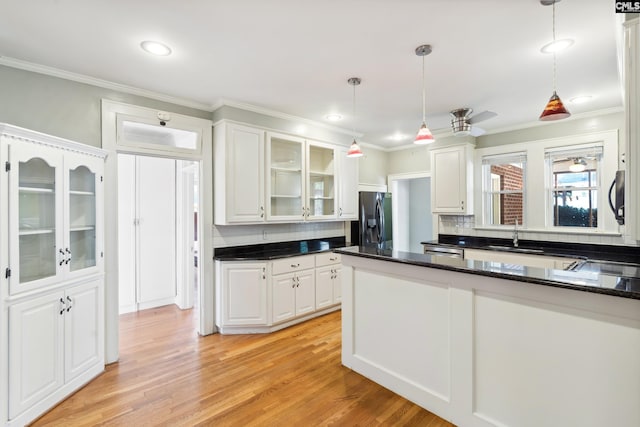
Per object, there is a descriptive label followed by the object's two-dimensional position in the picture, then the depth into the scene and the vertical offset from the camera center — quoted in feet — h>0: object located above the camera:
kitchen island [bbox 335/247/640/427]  4.83 -2.52
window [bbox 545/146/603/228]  12.67 +1.15
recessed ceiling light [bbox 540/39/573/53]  7.12 +4.04
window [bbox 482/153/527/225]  14.67 +1.18
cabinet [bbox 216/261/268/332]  11.50 -3.11
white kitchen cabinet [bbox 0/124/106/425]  6.49 -1.42
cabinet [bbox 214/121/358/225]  11.37 +1.52
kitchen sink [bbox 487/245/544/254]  12.39 -1.60
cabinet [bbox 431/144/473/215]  14.64 +1.62
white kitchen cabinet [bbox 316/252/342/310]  13.44 -3.09
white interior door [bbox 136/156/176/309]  14.33 -0.87
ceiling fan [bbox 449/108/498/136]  11.00 +3.33
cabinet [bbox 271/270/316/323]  12.03 -3.40
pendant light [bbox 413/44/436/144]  7.68 +2.08
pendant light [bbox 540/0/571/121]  5.84 +2.01
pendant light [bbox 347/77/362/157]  9.32 +3.28
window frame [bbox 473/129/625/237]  11.97 +1.61
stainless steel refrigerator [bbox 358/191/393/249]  16.51 -0.45
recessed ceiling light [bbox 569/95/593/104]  10.74 +4.09
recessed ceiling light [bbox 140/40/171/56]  7.25 +4.11
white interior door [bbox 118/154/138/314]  13.88 -0.86
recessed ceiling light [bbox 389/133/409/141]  16.25 +4.18
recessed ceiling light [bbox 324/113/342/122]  12.93 +4.20
